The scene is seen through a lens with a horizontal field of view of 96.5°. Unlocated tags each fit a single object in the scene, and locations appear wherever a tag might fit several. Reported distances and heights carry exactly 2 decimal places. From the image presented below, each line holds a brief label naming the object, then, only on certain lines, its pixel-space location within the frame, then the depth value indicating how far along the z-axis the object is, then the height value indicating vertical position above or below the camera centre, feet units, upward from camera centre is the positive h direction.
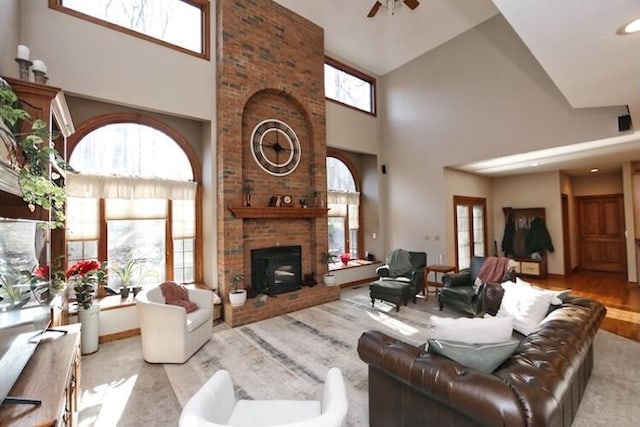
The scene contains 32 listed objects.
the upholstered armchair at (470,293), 11.44 -3.52
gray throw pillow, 5.44 -2.58
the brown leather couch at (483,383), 4.40 -2.84
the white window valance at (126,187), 12.48 +1.93
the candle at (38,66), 8.50 +4.89
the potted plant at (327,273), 17.70 -3.22
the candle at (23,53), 8.21 +5.12
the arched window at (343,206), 22.20 +1.38
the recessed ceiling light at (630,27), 6.33 +4.31
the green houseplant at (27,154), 5.60 +1.75
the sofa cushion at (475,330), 5.97 -2.32
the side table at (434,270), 17.30 -3.00
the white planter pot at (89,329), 11.04 -3.92
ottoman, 15.43 -3.84
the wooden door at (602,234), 23.39 -1.43
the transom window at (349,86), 21.36 +10.80
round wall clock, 16.43 +4.65
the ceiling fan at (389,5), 12.68 +10.06
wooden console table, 4.15 -2.69
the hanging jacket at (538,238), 22.03 -1.52
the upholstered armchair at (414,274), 16.87 -3.27
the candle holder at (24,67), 8.25 +4.78
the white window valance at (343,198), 21.59 +1.99
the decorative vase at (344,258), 21.86 -2.74
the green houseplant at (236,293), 13.87 -3.34
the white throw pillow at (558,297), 9.16 -2.57
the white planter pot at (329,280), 17.69 -3.51
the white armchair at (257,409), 4.01 -2.99
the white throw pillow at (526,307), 9.01 -2.85
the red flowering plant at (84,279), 11.10 -2.01
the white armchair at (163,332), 10.13 -3.75
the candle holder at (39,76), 8.60 +4.67
